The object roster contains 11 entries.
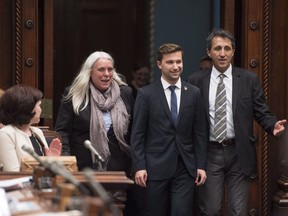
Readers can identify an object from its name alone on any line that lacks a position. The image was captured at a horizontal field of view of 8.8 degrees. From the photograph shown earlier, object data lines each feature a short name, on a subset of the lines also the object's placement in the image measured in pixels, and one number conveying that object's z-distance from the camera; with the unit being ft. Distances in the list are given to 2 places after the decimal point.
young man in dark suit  41.88
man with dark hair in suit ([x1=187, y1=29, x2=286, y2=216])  42.36
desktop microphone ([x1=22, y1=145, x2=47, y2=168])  26.86
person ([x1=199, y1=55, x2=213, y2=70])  47.04
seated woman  36.11
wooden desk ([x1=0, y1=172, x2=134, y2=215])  31.92
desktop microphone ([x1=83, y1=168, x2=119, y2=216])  19.94
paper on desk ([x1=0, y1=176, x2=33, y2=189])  30.53
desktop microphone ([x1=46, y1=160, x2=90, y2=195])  22.05
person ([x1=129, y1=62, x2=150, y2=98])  54.19
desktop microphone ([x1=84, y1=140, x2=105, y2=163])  31.95
